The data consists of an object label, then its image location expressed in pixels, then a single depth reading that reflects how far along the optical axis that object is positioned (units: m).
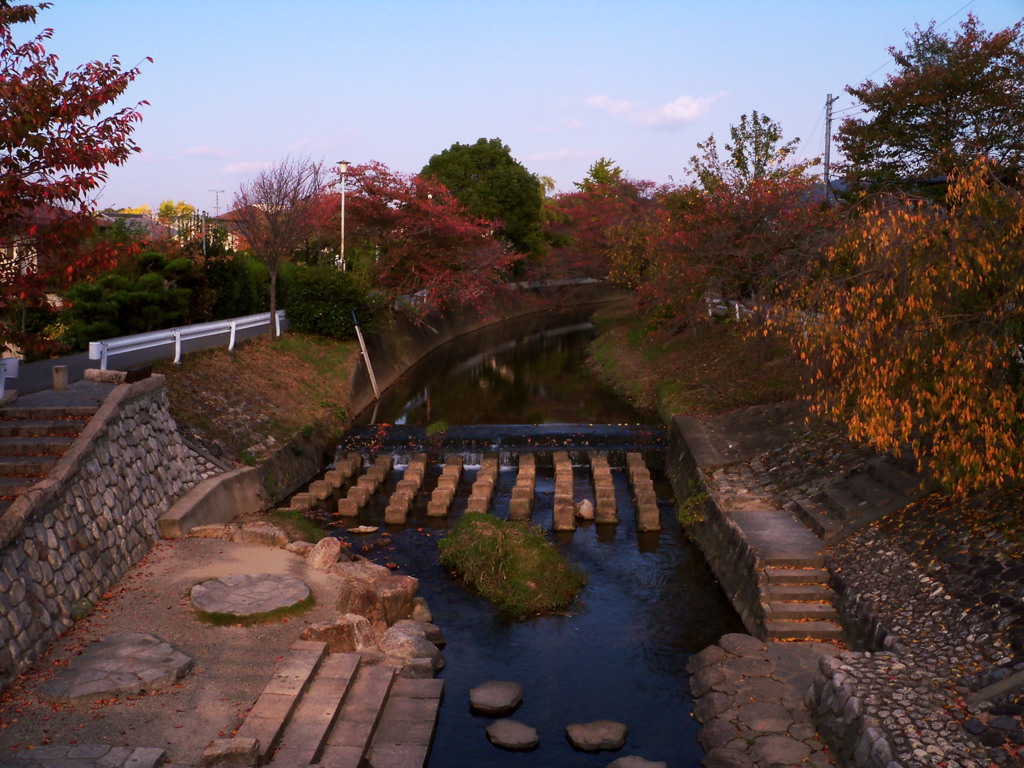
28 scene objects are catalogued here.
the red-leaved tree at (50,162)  10.20
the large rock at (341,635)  11.42
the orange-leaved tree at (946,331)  9.93
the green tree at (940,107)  25.88
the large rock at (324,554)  14.34
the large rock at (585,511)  19.25
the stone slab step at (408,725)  9.84
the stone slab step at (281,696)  9.11
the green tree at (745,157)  30.02
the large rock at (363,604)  12.54
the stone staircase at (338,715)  9.19
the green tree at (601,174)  72.75
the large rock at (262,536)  15.12
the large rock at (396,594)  13.20
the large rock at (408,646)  11.98
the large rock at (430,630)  12.92
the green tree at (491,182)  55.50
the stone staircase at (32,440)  12.70
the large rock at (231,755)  8.50
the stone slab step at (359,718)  9.42
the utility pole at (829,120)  39.00
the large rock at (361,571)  14.16
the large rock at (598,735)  10.57
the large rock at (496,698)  11.34
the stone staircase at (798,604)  12.45
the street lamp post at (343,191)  33.88
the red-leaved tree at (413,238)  38.53
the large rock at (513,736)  10.58
